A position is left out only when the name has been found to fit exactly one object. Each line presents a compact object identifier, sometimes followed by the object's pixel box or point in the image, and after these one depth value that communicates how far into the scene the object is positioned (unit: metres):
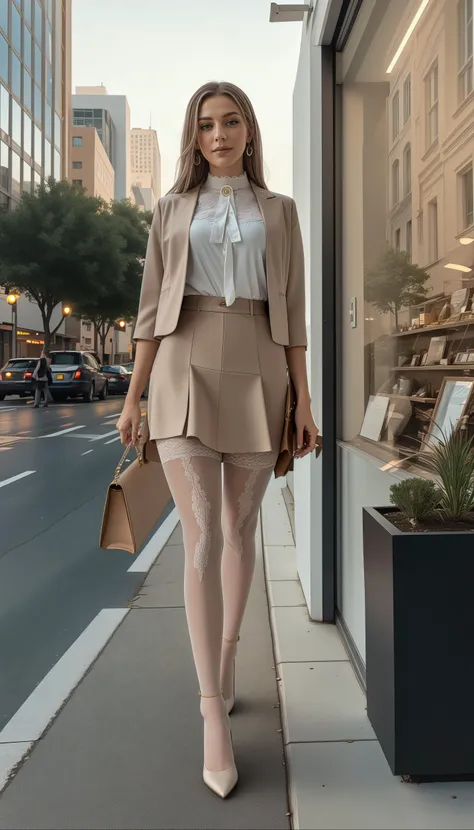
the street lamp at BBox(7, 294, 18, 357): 27.39
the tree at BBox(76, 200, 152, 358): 32.69
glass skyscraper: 33.09
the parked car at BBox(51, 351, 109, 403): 21.50
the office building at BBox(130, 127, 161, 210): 174.50
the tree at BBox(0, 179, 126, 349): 28.68
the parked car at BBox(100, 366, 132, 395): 29.20
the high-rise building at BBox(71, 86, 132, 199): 93.50
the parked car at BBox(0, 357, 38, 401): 21.30
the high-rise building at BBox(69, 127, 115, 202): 70.06
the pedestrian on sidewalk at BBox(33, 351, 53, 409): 18.33
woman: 1.91
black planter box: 1.60
